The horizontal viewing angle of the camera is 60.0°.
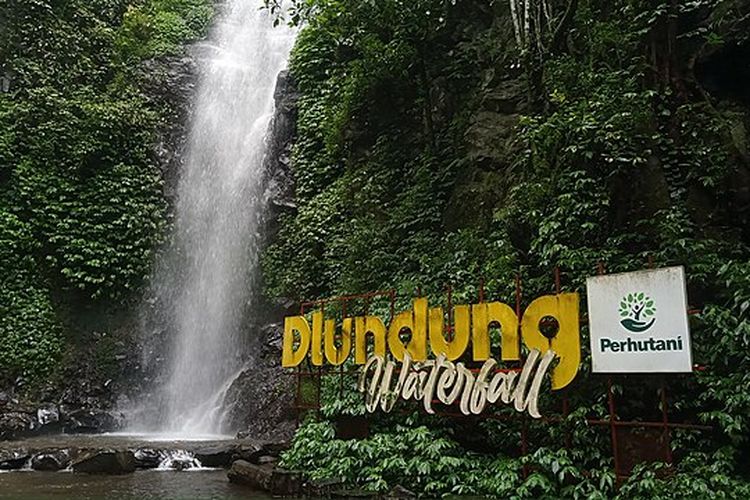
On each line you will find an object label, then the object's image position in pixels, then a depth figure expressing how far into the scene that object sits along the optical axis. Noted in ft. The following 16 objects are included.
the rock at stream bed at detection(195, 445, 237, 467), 30.19
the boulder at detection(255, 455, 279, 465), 29.19
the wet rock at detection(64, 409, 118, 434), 42.70
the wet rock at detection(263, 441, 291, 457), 29.91
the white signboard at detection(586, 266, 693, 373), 18.70
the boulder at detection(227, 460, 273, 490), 25.26
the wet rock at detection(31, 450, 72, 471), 29.71
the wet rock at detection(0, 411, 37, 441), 38.58
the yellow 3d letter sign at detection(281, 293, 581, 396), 20.99
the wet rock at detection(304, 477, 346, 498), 23.73
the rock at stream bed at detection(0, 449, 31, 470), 29.86
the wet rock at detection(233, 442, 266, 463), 29.89
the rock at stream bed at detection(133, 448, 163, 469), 29.91
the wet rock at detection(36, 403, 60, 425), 42.06
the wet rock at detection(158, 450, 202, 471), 30.00
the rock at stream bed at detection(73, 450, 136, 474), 28.71
